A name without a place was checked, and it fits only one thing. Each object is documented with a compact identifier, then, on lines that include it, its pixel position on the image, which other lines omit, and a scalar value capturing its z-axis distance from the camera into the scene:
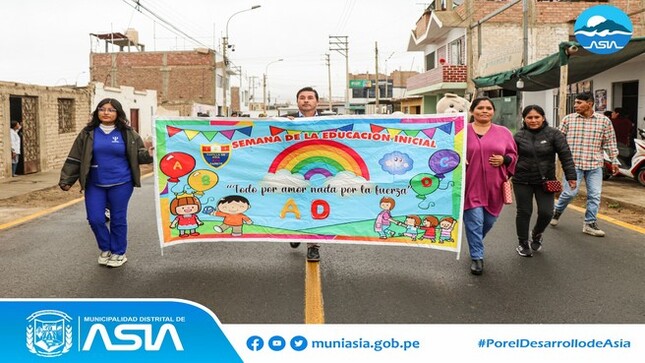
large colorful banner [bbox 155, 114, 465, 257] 5.38
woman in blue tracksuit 5.64
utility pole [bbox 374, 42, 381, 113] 52.43
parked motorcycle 12.10
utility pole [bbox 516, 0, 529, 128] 15.49
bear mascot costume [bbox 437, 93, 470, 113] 8.13
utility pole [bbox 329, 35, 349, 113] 61.61
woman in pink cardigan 5.45
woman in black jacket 6.11
